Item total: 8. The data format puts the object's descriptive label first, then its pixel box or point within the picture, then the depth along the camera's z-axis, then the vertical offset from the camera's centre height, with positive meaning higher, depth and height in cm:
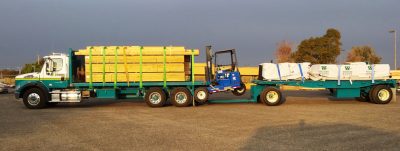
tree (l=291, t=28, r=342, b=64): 5262 +367
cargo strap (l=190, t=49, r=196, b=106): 1848 +53
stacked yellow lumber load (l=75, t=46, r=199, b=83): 1797 +63
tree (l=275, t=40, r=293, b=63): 5841 +353
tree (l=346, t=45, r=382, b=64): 5947 +310
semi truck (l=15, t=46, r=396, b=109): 1811 -48
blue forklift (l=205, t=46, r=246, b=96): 1911 -3
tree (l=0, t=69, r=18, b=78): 6680 +100
